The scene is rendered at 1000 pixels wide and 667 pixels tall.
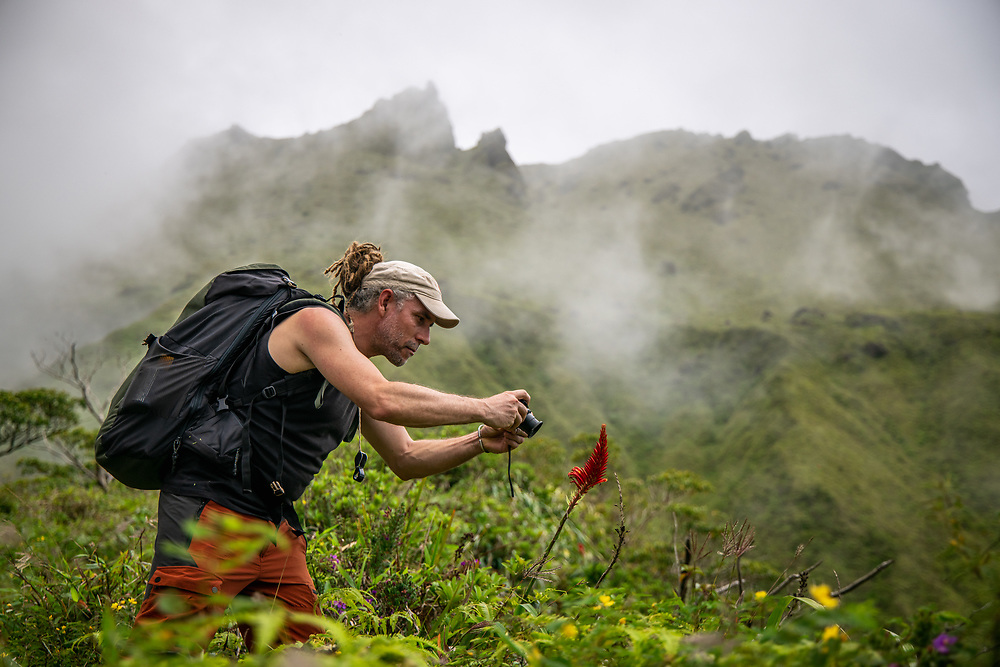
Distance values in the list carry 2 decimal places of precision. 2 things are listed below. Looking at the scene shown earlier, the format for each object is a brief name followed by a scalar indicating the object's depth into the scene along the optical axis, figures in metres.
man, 1.94
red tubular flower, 1.87
